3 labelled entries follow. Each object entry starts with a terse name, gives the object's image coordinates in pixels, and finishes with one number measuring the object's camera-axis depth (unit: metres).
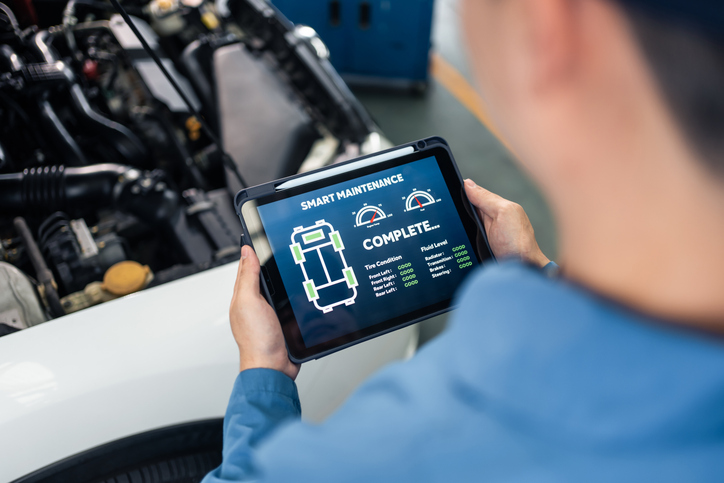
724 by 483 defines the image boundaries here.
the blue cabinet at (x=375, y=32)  2.96
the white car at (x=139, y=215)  0.96
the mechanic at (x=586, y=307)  0.33
